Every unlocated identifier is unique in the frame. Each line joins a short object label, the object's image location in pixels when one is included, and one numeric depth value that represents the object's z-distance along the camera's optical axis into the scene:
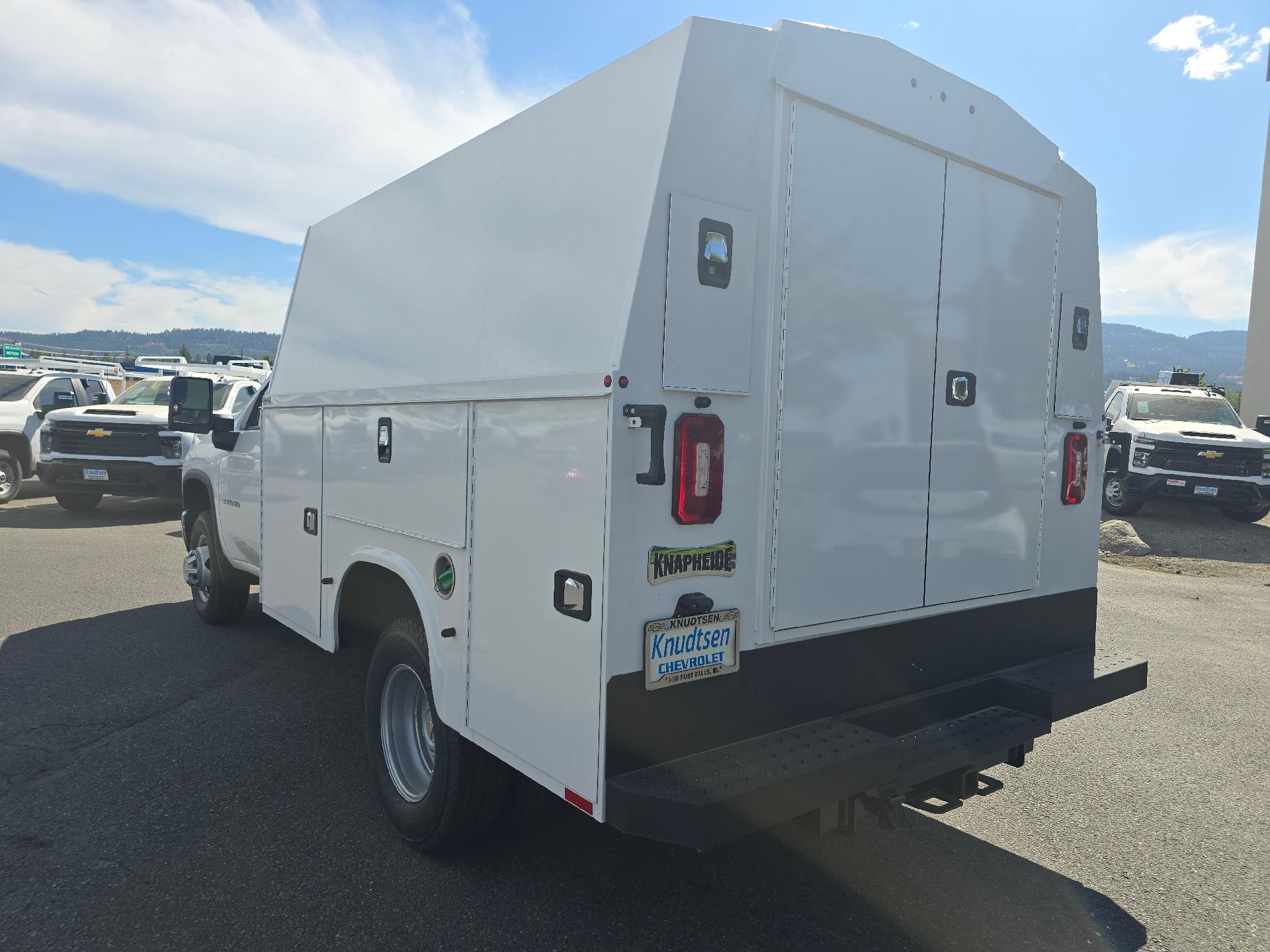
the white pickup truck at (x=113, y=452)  12.86
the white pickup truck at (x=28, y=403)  14.45
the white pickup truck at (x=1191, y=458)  13.15
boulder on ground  12.27
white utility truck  2.52
